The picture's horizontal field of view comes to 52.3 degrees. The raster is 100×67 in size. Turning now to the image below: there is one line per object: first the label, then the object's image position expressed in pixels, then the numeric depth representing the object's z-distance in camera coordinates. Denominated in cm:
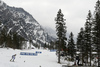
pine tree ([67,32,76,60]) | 3863
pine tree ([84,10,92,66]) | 2852
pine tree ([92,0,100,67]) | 2200
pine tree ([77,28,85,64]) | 3152
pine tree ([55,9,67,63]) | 2920
